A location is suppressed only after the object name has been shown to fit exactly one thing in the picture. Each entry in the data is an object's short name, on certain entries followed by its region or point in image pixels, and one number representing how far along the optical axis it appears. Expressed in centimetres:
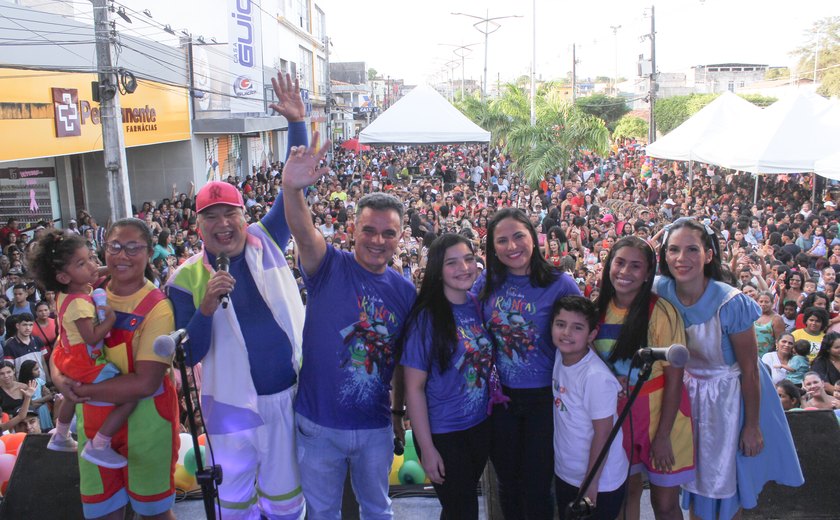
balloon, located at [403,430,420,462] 413
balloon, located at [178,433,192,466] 407
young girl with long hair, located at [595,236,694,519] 272
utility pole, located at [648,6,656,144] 2603
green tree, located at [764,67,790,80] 6213
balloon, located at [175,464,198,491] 387
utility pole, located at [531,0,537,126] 2058
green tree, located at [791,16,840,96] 4578
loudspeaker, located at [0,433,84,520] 350
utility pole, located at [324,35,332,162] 3873
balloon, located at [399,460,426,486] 396
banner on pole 1970
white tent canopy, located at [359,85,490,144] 1185
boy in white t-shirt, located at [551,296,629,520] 264
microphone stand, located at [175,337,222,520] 230
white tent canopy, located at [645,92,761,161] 1510
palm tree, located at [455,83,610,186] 1695
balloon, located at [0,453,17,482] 399
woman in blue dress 279
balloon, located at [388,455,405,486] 404
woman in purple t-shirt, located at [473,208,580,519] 285
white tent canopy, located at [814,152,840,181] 1172
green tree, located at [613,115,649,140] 4108
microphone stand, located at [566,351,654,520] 240
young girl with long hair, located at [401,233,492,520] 269
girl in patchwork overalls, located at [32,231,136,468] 260
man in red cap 265
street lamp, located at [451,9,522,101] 2764
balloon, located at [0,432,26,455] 430
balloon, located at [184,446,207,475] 382
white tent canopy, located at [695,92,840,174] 1294
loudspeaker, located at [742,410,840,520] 363
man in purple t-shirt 268
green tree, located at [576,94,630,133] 4581
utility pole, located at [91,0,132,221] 1009
